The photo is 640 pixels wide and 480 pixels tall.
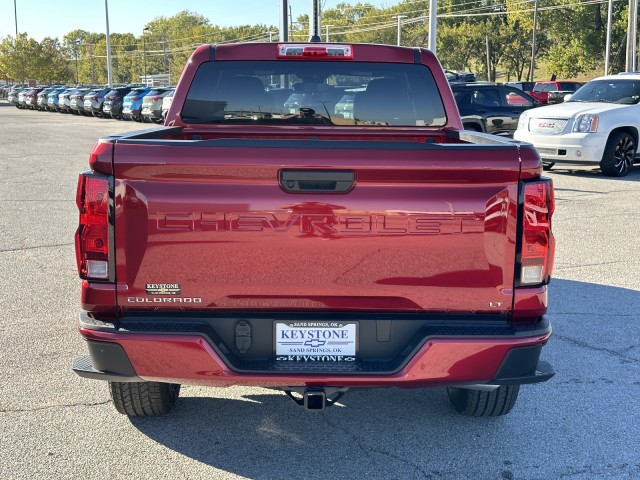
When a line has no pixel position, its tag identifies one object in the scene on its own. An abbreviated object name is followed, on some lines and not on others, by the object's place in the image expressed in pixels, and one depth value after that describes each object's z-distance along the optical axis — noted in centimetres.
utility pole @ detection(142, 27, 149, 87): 15664
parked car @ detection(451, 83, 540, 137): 1800
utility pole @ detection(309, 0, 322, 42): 1846
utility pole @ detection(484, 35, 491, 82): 8781
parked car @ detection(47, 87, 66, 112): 5431
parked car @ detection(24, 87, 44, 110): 6019
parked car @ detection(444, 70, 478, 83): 3140
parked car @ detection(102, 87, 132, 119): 4225
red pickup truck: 312
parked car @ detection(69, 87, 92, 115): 4840
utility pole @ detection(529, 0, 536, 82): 6594
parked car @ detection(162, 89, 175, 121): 3264
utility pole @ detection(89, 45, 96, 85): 16106
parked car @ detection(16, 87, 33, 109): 6216
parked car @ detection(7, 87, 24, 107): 6672
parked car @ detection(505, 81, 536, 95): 3770
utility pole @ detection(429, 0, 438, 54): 2611
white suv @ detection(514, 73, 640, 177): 1423
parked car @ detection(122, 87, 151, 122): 3794
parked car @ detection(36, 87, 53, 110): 5688
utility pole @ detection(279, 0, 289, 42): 1856
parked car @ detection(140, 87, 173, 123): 3528
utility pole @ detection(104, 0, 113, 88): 6050
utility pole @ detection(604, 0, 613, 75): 4486
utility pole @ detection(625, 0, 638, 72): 3100
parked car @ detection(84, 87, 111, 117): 4510
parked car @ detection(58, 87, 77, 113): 5123
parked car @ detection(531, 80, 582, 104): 3666
